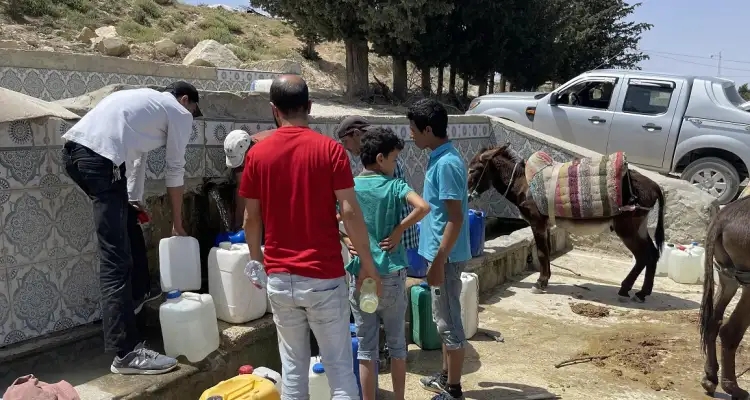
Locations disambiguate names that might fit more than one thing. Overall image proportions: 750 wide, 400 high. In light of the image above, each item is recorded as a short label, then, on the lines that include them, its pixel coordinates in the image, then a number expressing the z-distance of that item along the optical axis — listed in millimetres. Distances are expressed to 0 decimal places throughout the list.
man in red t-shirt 2557
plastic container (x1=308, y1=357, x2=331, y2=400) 3393
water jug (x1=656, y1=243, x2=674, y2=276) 6859
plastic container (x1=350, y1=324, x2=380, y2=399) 3595
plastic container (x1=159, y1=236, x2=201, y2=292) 3711
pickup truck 8891
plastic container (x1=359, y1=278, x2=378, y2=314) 2721
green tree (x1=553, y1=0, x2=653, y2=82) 25188
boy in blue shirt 3270
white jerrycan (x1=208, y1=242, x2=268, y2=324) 3770
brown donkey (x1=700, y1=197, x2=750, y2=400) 3875
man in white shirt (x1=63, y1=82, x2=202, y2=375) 3232
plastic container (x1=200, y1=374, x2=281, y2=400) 2750
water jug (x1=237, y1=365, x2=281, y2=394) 3212
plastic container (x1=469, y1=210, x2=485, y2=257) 5914
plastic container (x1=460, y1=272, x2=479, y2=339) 4727
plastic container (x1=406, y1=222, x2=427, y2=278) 5199
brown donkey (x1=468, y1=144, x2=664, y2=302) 5949
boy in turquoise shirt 3062
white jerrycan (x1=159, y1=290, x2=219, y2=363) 3381
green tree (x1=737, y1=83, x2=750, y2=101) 34475
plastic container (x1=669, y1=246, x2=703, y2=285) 6617
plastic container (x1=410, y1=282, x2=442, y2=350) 4629
